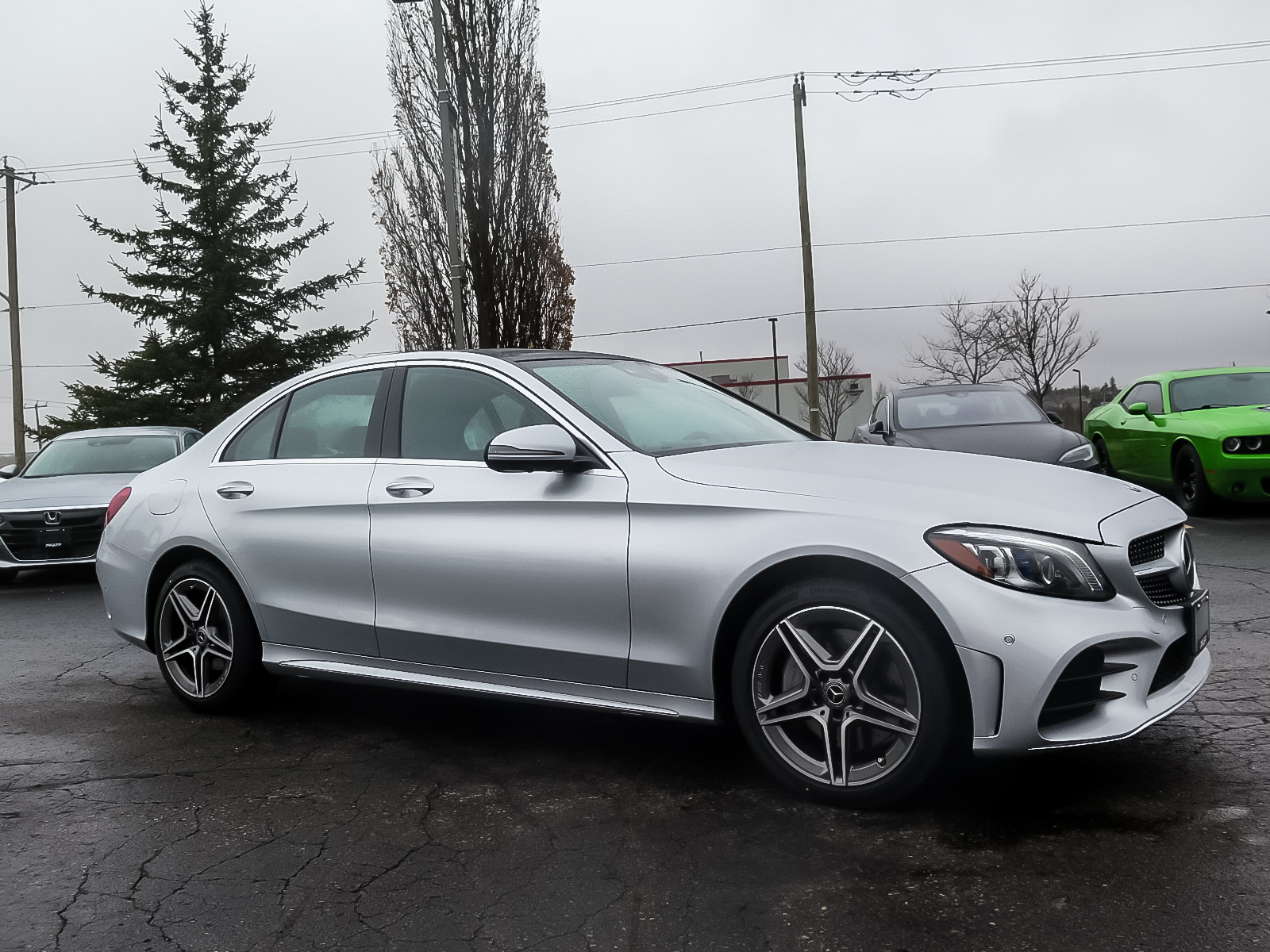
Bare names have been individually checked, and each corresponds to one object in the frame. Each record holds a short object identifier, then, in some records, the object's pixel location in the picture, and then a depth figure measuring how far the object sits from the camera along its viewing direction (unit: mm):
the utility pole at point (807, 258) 25094
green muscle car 10547
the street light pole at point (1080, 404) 66188
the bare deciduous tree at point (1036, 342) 54125
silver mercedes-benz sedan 3311
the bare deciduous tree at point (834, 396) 74375
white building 71500
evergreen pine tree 29484
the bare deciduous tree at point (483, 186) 25781
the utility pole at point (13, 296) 29094
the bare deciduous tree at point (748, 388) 69262
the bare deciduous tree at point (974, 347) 55438
